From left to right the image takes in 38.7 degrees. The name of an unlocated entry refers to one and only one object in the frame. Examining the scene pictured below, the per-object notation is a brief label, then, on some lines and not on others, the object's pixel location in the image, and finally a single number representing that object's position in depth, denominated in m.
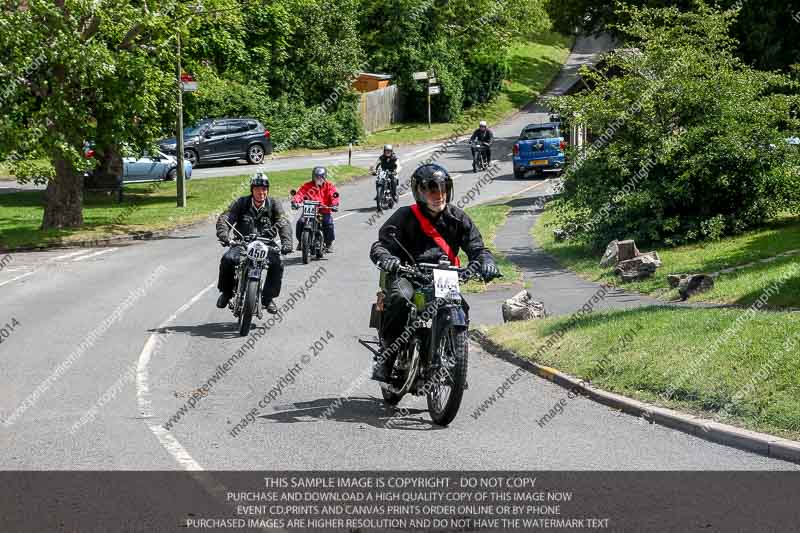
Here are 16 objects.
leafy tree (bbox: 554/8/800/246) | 21.34
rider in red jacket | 23.17
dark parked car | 47.41
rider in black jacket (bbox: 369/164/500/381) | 9.70
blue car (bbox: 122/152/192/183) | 41.44
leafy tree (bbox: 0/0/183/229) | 26.19
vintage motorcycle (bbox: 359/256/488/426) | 9.02
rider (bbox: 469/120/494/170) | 42.48
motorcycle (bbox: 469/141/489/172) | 43.69
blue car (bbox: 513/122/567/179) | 41.75
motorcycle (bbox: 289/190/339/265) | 23.13
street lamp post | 33.19
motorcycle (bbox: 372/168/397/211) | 32.72
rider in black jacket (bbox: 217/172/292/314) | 15.09
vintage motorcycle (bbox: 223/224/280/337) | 14.53
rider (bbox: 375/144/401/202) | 32.34
